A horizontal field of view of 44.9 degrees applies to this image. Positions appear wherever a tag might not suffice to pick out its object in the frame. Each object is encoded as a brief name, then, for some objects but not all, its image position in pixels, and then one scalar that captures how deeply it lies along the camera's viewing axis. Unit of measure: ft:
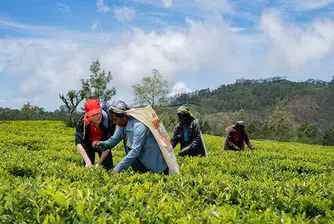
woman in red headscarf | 19.92
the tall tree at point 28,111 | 223.71
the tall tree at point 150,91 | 198.49
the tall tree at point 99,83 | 165.37
